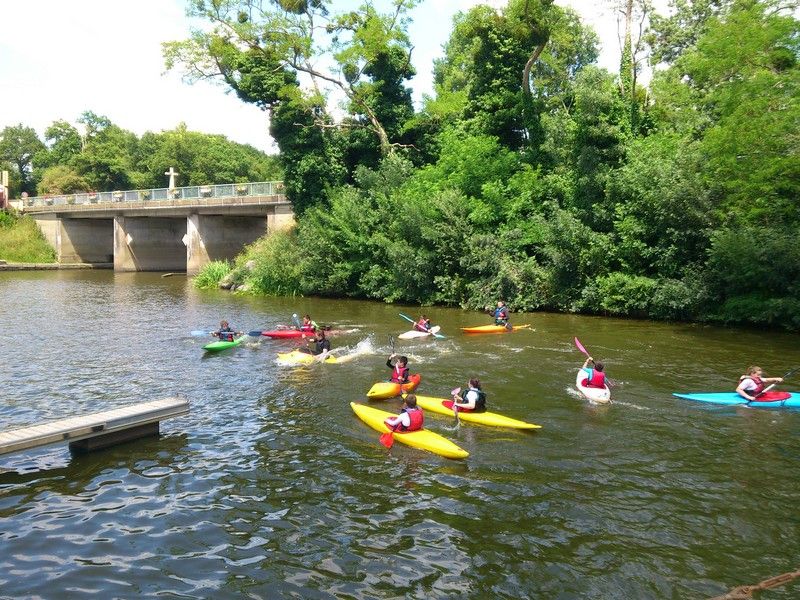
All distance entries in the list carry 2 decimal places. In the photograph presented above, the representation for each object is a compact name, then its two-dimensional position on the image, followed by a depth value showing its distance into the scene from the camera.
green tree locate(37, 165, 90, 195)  71.69
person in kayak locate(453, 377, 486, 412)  12.13
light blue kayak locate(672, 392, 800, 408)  13.05
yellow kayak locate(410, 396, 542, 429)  11.67
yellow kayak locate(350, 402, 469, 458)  10.34
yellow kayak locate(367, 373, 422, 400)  13.85
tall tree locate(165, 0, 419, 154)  34.62
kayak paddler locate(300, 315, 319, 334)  20.89
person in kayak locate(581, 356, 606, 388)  13.31
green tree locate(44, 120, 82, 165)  79.14
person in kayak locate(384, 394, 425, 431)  11.05
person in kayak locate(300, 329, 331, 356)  17.92
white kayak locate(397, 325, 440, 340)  20.95
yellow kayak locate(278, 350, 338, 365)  17.59
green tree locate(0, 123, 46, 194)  84.81
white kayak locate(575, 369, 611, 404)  13.24
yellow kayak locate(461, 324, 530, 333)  22.00
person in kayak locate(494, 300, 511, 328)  22.30
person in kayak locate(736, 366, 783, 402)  13.12
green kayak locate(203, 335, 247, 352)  19.16
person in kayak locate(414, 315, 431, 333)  21.43
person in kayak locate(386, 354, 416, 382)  14.24
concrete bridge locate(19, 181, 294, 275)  43.22
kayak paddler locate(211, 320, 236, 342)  19.97
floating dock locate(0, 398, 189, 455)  9.50
